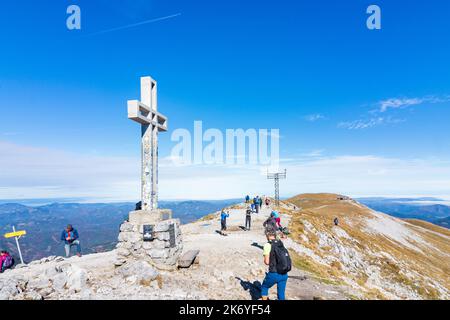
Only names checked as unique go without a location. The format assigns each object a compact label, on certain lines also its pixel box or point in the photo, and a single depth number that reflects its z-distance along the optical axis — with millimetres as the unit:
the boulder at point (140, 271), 9758
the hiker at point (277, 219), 18391
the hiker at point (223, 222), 26073
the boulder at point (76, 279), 8954
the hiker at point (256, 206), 38997
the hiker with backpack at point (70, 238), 16641
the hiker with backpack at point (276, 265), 7793
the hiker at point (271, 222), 15695
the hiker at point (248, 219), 26234
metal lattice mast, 51644
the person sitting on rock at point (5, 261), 13508
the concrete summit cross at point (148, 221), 11117
